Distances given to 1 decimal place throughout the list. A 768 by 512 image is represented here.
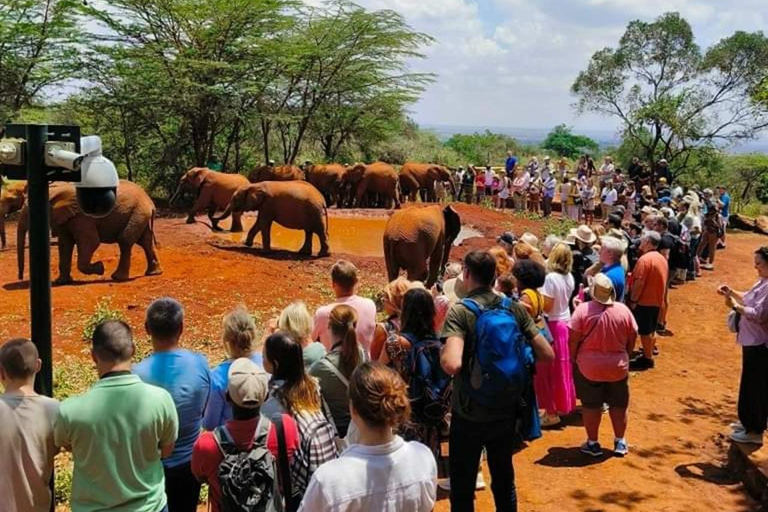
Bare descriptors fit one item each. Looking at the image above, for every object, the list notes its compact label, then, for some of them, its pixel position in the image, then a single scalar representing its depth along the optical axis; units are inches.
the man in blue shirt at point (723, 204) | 630.4
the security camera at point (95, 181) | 135.0
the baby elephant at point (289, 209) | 574.2
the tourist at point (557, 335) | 239.1
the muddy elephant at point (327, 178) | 959.6
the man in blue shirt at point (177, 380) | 143.9
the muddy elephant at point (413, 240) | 439.8
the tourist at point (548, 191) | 820.6
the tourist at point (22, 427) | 120.6
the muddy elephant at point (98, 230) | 421.1
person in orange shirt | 303.7
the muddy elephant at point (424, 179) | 1038.4
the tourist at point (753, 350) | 213.2
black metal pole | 129.7
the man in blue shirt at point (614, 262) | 265.3
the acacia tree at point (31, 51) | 804.6
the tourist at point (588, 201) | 759.1
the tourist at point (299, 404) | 126.4
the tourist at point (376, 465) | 100.0
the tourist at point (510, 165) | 962.8
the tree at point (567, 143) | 2297.0
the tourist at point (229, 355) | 143.4
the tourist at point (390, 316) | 176.8
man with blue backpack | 154.1
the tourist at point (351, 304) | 192.1
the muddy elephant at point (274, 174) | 872.3
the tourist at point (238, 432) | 118.6
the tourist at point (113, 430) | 121.6
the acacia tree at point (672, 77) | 958.4
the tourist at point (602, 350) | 216.1
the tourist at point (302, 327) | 164.7
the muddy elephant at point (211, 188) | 729.6
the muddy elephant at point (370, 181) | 945.5
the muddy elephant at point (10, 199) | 527.6
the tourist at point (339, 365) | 153.0
